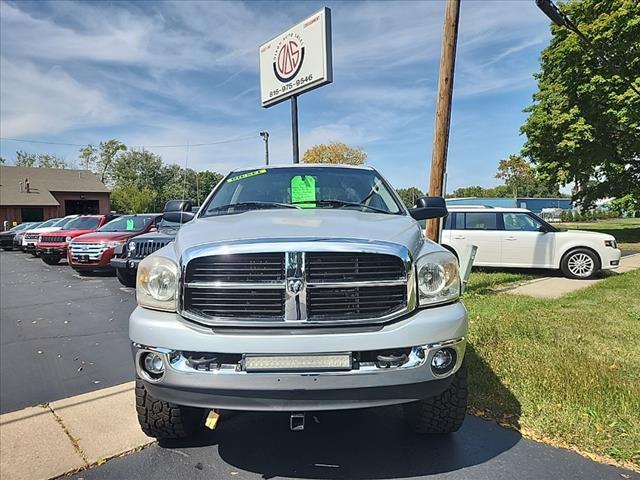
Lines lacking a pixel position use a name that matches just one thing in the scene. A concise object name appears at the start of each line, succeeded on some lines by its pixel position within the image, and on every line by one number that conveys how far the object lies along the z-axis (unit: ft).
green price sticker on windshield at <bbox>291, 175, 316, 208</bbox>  12.18
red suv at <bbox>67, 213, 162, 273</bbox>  38.17
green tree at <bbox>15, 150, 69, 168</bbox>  244.22
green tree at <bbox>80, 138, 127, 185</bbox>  242.99
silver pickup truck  7.55
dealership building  130.62
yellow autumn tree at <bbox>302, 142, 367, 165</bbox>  171.24
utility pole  25.28
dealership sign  39.50
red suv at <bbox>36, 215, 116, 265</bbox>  48.52
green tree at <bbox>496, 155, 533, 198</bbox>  231.30
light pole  93.28
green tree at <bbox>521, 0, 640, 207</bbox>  57.11
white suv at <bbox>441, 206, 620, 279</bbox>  33.06
